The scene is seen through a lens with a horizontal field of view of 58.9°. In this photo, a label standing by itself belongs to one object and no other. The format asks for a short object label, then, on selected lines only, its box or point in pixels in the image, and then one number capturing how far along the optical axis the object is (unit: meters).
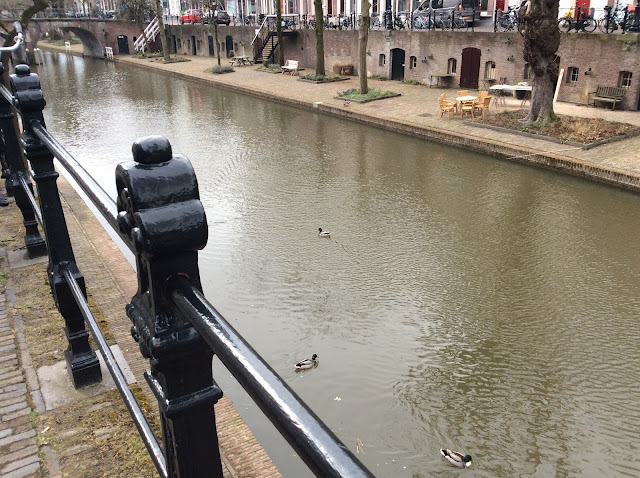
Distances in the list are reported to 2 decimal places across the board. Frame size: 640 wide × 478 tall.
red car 47.00
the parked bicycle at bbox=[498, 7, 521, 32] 21.75
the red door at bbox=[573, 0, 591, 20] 22.18
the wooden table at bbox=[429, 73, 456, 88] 24.13
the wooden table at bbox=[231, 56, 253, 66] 36.19
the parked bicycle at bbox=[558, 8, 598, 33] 19.11
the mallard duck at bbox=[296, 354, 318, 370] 6.73
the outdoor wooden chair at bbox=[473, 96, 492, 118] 17.69
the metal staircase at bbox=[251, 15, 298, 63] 35.22
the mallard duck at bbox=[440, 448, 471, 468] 5.42
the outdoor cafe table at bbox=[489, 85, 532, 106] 19.26
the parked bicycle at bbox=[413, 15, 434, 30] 25.58
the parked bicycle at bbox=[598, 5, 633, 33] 17.98
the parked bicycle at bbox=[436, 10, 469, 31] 24.30
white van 25.02
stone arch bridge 44.00
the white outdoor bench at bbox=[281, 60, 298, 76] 30.92
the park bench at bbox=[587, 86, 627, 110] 18.09
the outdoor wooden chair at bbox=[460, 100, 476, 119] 17.73
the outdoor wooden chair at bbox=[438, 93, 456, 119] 17.92
